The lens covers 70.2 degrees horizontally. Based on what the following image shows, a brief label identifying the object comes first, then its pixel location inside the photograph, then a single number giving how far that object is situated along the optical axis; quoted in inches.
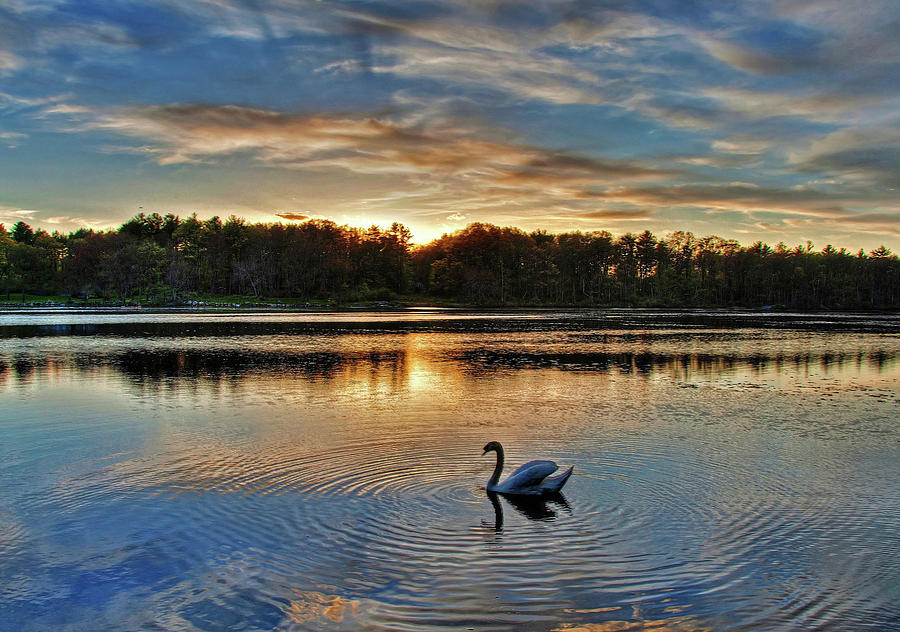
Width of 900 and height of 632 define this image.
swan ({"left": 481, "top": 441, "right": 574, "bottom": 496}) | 394.0
